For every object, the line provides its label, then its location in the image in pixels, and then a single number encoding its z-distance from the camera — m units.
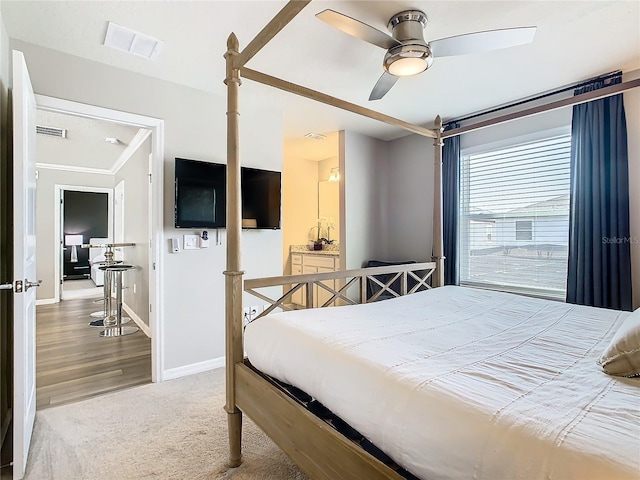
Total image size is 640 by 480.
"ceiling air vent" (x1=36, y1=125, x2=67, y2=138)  3.89
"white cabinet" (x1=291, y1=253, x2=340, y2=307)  4.83
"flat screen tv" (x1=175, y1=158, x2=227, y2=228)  2.81
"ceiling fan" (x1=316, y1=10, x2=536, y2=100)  1.80
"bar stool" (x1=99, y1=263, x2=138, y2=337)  4.14
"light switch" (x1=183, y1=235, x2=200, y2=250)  2.94
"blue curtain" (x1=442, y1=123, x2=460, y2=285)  3.74
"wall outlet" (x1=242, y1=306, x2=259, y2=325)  3.25
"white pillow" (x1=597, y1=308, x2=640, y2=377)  1.02
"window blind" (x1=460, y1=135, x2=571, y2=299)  3.09
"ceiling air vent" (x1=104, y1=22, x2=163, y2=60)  2.11
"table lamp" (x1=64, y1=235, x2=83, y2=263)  8.62
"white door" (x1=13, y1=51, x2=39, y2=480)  1.64
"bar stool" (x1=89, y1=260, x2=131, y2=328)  4.70
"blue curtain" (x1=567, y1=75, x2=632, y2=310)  2.64
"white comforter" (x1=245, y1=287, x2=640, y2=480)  0.72
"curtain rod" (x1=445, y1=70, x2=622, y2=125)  2.71
